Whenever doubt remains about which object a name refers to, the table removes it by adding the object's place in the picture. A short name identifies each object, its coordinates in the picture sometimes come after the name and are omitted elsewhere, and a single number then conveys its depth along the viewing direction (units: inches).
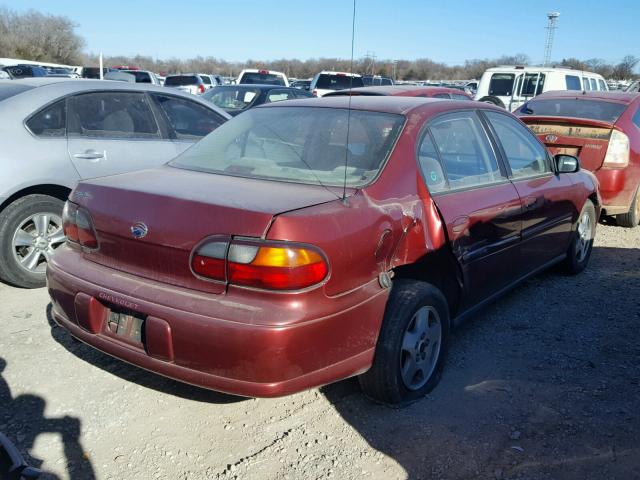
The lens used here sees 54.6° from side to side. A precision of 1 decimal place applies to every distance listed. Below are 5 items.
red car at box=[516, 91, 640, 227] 265.4
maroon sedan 100.0
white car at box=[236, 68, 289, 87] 707.4
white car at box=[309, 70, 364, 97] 629.9
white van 575.2
